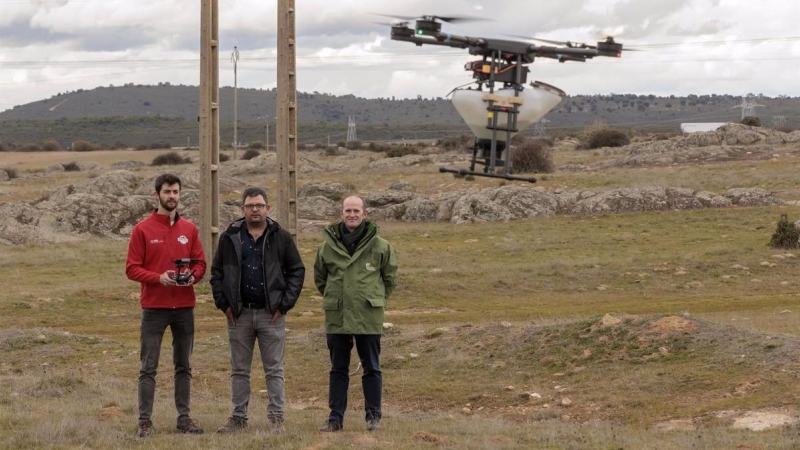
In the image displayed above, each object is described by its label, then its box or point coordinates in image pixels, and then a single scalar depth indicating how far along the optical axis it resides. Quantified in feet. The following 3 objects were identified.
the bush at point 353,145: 314.00
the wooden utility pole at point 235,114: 229.58
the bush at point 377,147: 300.36
